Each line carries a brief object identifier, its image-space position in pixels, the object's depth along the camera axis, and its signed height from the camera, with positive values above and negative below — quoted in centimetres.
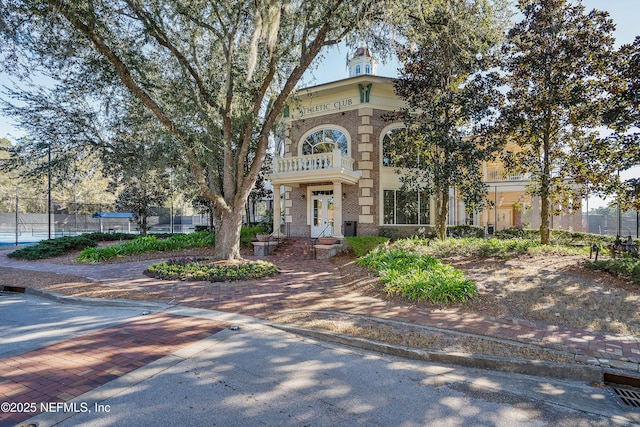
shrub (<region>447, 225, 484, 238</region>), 1753 -90
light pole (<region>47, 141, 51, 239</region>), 1193 +194
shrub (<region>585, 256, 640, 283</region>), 739 -128
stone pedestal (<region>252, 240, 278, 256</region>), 1408 -142
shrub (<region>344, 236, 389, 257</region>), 1338 -117
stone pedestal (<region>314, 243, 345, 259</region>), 1318 -144
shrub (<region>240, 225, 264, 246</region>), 1588 -86
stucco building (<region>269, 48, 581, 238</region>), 1573 +228
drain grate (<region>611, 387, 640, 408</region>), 333 -193
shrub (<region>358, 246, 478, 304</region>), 651 -144
